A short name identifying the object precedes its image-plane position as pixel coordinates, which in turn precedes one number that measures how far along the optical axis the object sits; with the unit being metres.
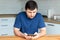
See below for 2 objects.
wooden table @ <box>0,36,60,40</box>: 1.24
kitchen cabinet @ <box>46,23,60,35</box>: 2.20
